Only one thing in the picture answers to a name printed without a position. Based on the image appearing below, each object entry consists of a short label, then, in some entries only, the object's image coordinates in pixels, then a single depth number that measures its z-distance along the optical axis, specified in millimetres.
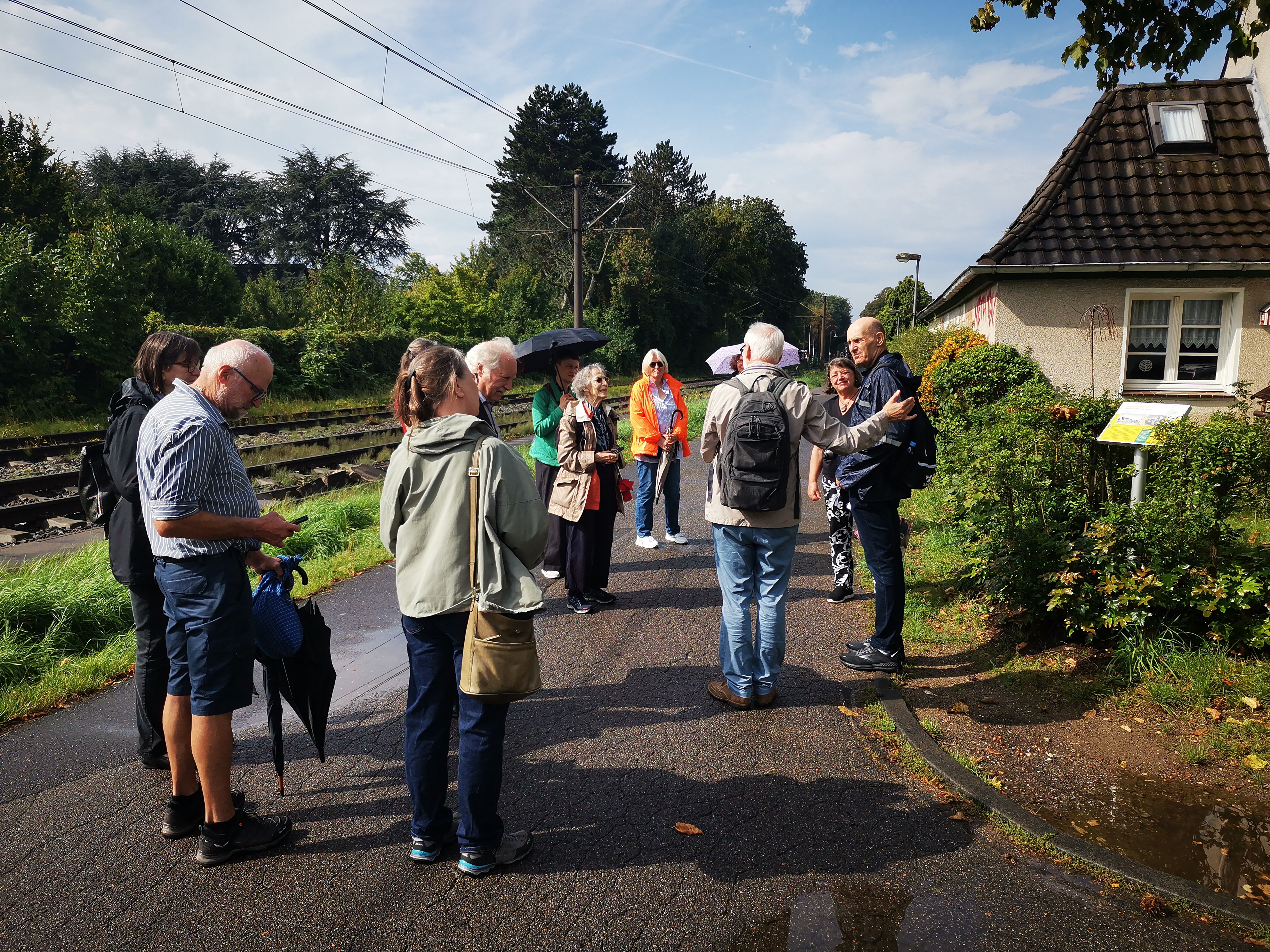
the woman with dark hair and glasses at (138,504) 3498
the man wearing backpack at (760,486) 4180
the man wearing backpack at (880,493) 4668
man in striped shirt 3031
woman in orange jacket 7535
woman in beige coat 6023
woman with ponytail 2922
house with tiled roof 11617
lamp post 40656
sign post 4652
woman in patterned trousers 6316
